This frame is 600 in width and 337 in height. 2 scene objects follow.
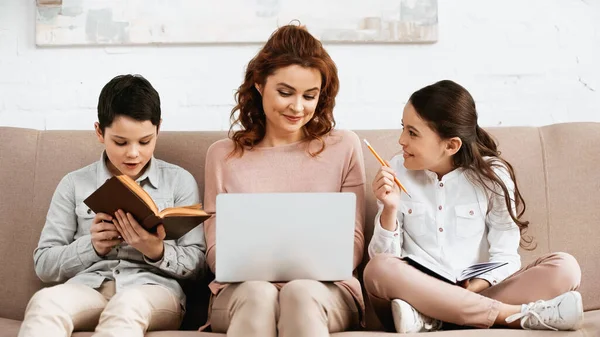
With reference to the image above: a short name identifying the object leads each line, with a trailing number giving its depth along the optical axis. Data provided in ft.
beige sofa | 7.88
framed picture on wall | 9.23
